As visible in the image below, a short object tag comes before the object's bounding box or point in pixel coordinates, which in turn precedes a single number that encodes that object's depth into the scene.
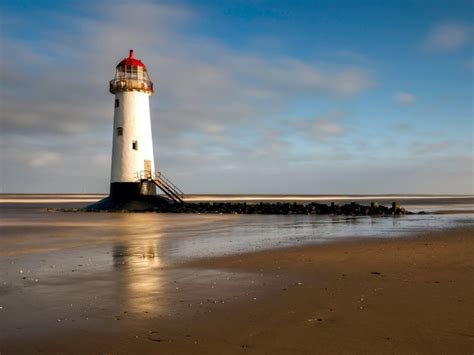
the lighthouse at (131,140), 34.44
